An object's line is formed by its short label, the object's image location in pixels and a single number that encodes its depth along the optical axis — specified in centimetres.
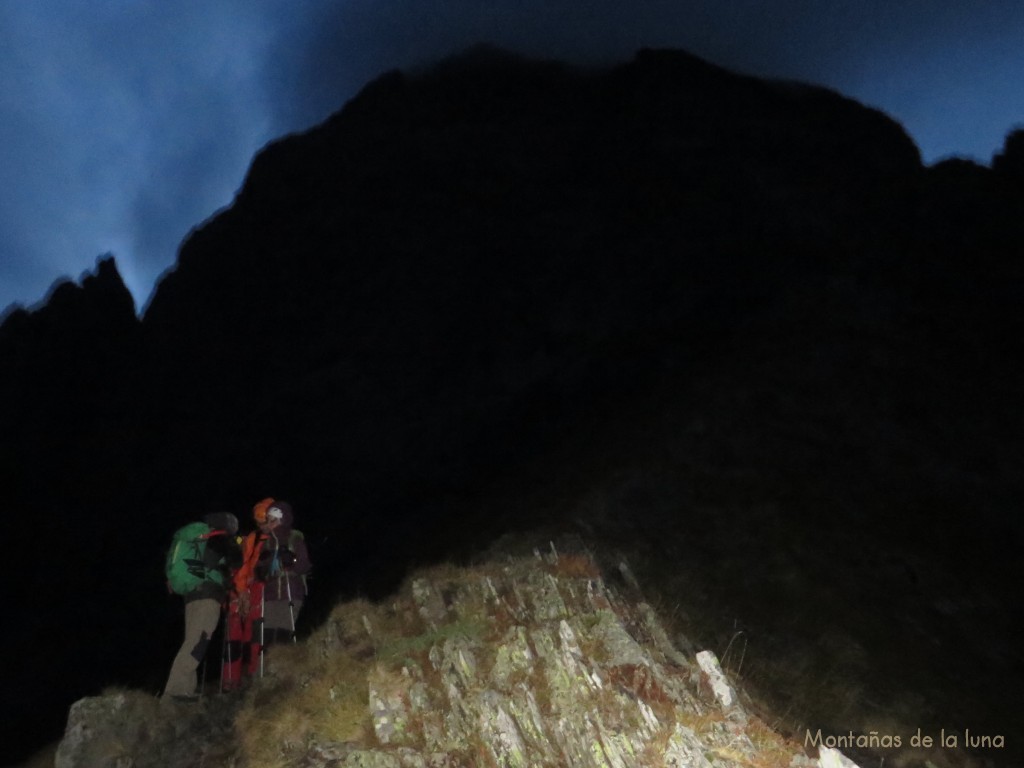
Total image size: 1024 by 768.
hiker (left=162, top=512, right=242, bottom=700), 1005
